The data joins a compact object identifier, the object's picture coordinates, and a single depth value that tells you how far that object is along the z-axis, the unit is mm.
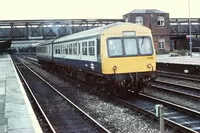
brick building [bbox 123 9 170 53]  51312
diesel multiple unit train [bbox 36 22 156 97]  14594
